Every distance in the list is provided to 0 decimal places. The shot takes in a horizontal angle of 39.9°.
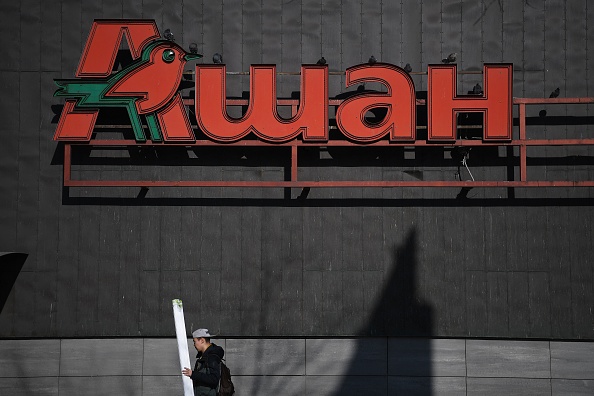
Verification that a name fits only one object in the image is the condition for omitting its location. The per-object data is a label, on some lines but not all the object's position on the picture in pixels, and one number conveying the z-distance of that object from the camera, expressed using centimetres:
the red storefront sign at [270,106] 1534
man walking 1070
